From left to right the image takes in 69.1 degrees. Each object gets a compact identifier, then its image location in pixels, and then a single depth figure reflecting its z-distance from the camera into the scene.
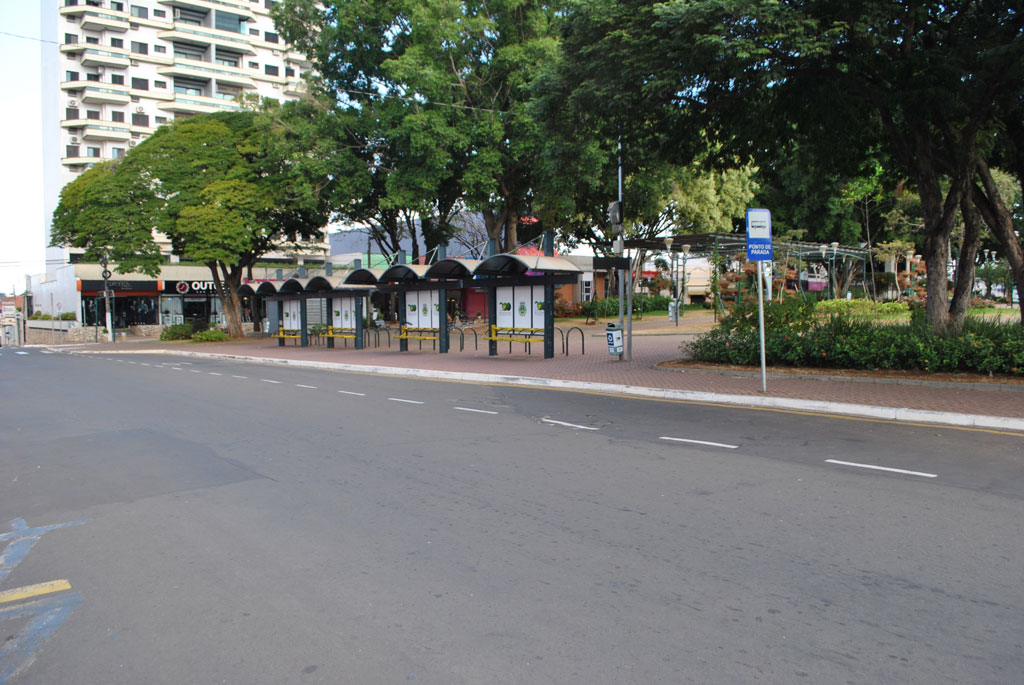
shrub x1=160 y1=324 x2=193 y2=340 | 42.56
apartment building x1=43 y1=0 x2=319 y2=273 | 64.50
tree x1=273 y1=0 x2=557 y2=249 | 28.62
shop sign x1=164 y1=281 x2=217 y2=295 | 53.50
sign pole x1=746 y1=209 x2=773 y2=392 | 12.46
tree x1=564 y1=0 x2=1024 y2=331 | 12.04
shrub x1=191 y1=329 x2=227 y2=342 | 39.72
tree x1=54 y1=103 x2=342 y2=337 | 35.41
